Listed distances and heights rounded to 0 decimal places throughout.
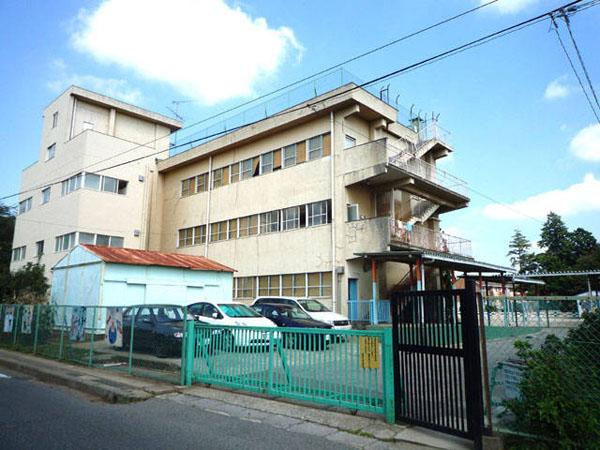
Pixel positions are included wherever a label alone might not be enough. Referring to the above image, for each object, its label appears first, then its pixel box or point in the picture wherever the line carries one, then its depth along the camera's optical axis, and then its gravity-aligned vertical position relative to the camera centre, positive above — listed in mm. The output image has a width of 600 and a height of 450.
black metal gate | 5355 -607
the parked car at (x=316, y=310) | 16906 +50
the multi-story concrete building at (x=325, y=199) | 21797 +6271
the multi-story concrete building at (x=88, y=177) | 29719 +9389
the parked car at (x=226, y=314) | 13782 -83
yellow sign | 6422 -579
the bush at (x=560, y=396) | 4734 -944
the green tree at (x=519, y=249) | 77012 +10818
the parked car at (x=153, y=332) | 9969 -488
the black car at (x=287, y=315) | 15312 -149
